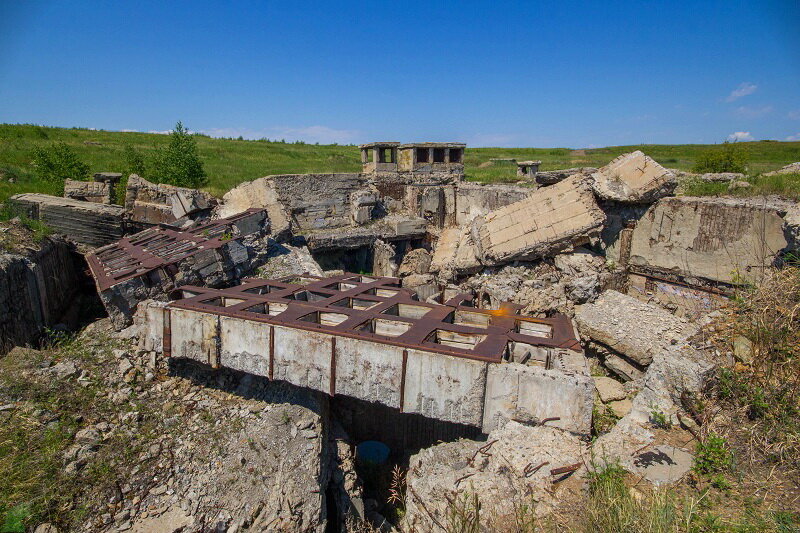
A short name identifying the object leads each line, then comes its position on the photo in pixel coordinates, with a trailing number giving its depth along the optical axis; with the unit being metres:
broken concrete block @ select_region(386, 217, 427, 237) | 10.92
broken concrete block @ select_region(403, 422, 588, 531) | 2.80
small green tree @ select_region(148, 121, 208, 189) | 11.91
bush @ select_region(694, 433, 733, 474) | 2.67
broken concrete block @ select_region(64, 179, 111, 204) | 9.20
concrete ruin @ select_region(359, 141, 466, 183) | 13.34
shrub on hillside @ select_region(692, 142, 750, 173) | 14.27
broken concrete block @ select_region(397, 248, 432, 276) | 10.69
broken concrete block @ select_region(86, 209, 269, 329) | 4.84
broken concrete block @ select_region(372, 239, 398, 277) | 10.45
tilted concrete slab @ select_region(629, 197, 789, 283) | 6.08
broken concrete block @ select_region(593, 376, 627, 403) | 5.07
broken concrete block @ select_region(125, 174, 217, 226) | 7.72
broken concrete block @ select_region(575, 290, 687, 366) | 5.42
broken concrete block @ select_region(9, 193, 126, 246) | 6.45
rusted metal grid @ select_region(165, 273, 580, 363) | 3.66
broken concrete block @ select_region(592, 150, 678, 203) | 7.07
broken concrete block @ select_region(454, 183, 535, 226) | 10.20
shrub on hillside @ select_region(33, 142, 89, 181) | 10.70
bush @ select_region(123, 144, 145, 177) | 11.88
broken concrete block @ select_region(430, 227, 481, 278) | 8.52
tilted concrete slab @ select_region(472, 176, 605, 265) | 7.25
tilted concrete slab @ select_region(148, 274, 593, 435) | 3.30
